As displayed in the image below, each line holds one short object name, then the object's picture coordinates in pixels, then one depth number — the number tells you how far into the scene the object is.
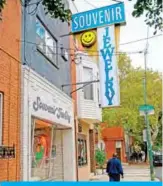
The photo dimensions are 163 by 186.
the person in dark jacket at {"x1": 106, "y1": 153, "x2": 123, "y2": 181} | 15.49
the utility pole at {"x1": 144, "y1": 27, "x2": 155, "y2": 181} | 17.52
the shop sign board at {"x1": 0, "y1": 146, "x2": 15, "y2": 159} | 8.95
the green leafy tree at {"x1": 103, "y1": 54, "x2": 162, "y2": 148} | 36.47
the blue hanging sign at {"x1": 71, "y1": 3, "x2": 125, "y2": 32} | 13.09
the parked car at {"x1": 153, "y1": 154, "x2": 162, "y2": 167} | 37.11
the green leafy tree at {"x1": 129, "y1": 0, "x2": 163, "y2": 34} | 5.84
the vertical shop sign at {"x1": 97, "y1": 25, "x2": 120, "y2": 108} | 14.15
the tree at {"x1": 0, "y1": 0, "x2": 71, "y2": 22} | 6.86
